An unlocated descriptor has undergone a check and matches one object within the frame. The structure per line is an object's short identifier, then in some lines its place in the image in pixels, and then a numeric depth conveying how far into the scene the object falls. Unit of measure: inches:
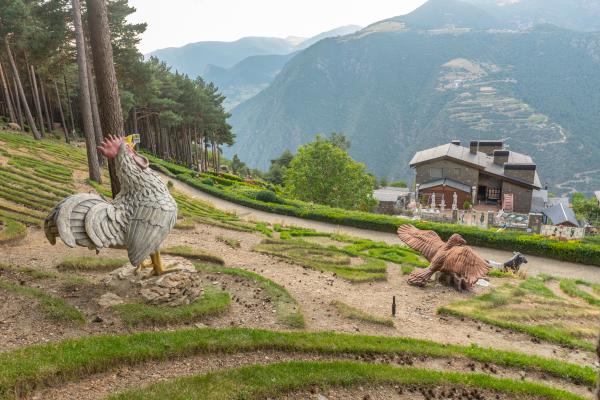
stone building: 1764.3
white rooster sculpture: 288.8
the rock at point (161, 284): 345.4
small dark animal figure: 717.3
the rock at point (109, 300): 335.8
